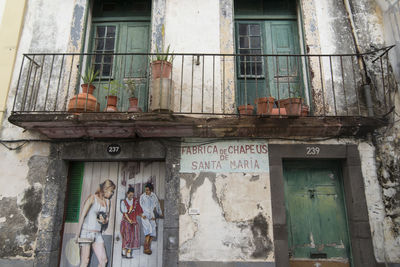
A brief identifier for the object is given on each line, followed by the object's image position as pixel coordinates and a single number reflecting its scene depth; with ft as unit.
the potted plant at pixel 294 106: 14.32
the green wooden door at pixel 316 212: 14.44
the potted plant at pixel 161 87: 14.26
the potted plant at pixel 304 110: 15.30
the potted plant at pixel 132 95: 15.15
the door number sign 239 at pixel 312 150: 14.97
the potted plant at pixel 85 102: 14.53
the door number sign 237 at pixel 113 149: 15.44
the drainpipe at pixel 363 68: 15.24
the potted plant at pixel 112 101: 15.08
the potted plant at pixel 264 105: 14.56
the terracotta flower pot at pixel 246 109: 14.92
